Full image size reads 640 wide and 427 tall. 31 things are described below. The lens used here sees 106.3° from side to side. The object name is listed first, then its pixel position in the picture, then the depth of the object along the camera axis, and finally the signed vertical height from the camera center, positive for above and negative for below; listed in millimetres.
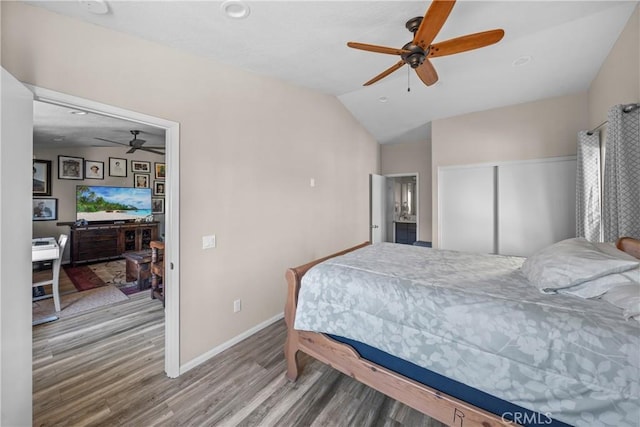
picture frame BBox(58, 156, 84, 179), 4840 +989
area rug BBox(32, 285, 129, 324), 2920 -1172
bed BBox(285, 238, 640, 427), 1015 -631
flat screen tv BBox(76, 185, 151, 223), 5086 +265
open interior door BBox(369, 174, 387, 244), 4926 +134
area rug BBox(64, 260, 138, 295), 3816 -1086
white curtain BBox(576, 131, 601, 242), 2527 +294
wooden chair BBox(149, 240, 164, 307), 3361 -797
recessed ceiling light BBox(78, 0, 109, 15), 1434 +1279
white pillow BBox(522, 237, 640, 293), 1244 -296
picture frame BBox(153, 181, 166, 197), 6234 +711
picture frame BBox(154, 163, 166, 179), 6238 +1167
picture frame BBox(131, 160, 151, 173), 5855 +1209
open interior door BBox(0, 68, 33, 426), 1140 -170
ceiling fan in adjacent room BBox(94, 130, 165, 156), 3939 +1227
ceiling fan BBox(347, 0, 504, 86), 1373 +1170
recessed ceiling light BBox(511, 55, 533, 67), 2586 +1677
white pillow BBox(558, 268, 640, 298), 1187 -369
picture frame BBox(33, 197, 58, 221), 4570 +121
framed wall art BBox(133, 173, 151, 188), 5902 +876
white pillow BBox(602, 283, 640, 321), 1034 -403
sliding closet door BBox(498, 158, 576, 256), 3227 +123
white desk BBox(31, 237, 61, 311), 2730 -451
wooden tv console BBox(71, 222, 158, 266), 4832 -537
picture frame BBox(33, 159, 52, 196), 4562 +730
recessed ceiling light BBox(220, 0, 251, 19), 1631 +1448
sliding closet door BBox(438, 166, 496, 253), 3725 +79
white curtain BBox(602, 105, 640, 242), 1793 +319
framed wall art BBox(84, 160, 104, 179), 5156 +999
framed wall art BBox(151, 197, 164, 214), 6137 +247
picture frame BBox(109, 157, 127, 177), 5492 +1128
